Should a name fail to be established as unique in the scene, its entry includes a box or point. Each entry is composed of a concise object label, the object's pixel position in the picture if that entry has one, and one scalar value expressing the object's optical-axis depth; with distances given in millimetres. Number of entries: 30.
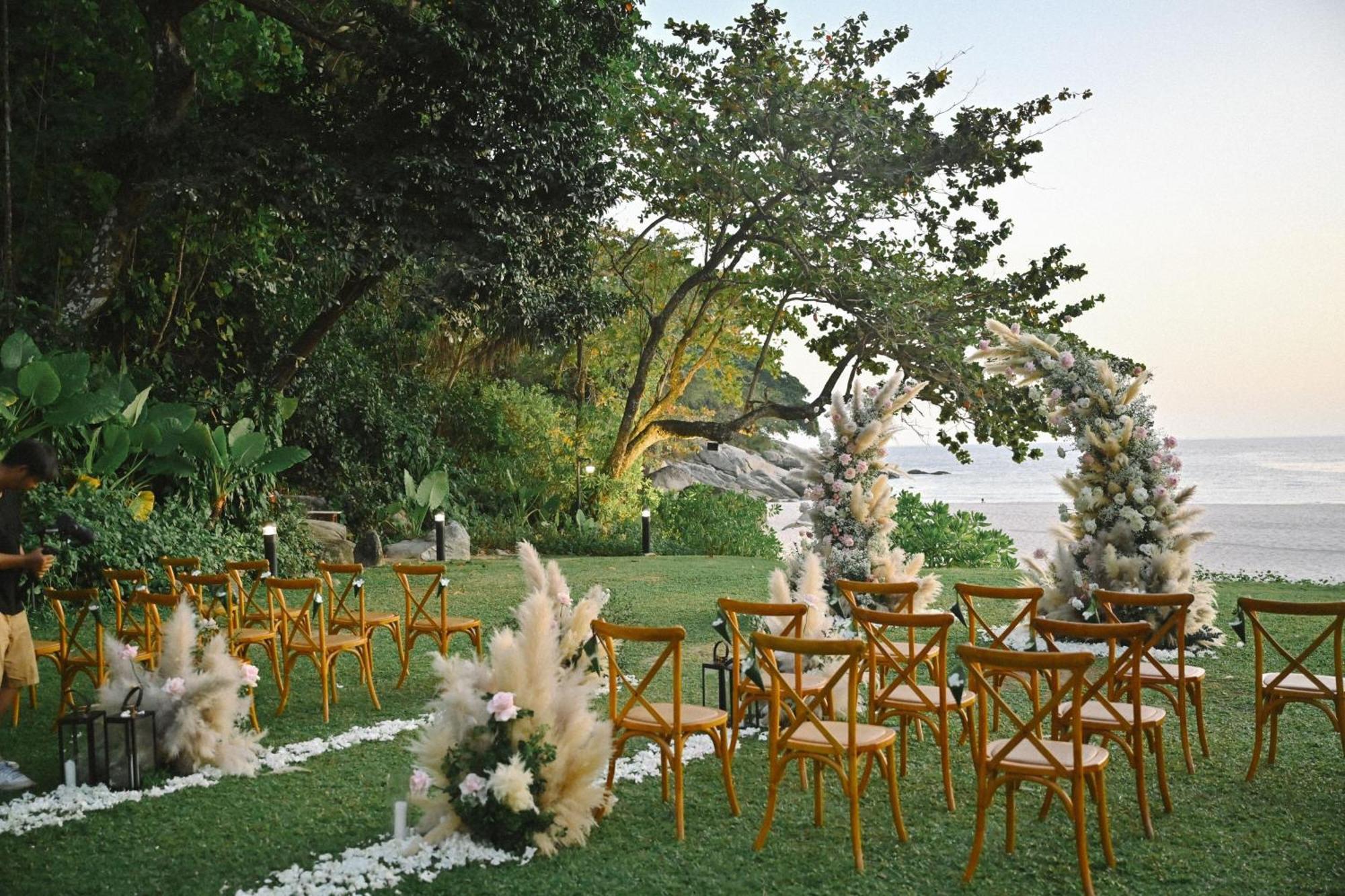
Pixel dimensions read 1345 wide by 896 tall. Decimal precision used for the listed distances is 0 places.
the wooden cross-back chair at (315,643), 5875
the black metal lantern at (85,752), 4715
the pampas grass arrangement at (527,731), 3881
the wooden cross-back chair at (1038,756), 3383
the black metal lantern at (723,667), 5215
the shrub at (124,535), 9086
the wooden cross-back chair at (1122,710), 3814
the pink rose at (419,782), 3744
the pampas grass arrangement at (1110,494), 7449
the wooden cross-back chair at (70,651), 5711
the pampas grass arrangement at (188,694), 4891
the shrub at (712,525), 16891
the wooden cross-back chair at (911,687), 4301
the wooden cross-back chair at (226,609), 6008
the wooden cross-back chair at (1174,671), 4445
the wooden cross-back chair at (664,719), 4004
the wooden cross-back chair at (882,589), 5109
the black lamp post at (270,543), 8148
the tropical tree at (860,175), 13641
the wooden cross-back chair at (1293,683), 4445
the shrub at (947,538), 16109
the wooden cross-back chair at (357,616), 6379
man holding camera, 4535
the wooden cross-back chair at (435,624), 6414
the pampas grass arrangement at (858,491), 8461
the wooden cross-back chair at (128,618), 6035
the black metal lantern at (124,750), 4707
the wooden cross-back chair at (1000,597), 4564
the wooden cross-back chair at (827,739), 3719
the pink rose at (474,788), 3775
